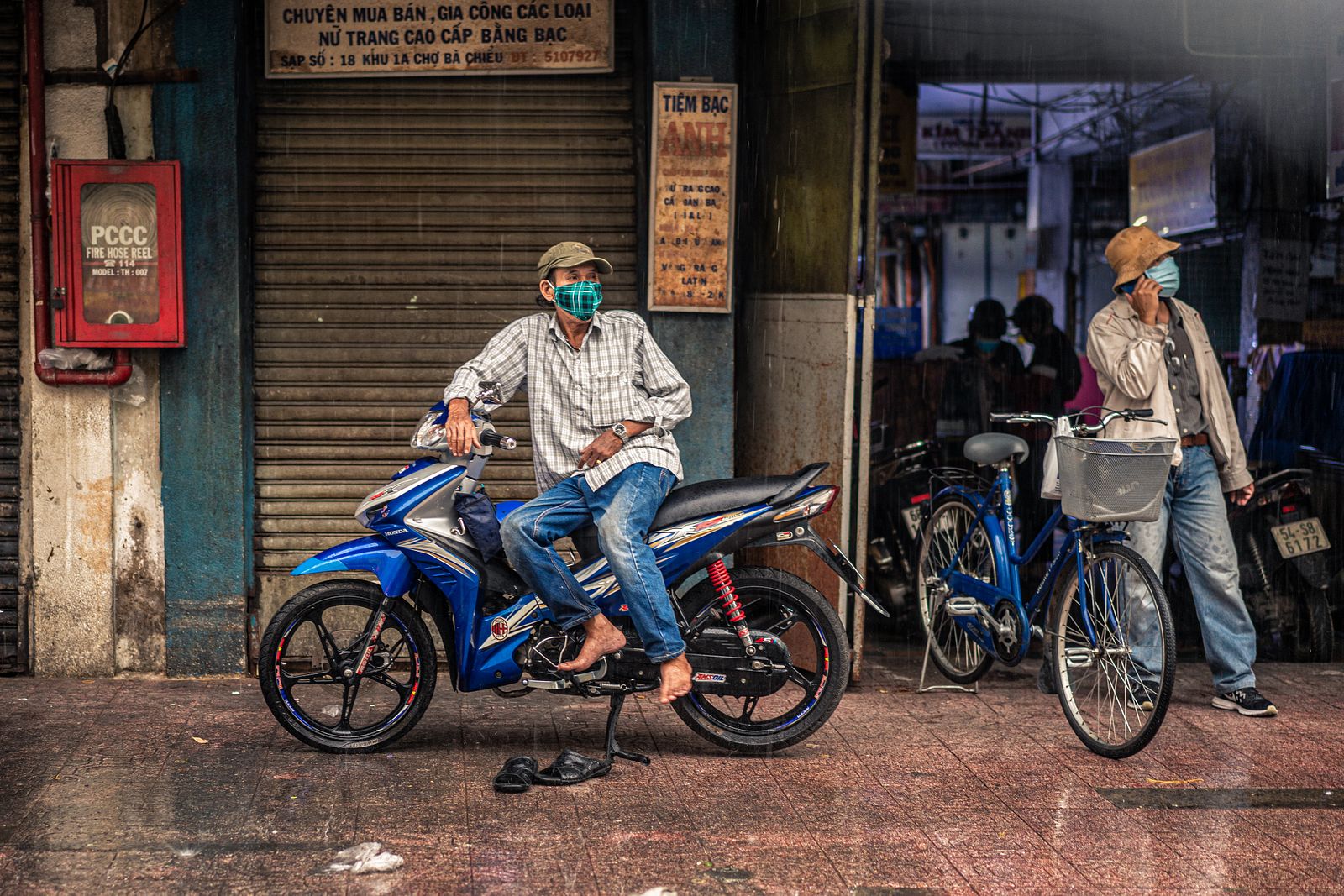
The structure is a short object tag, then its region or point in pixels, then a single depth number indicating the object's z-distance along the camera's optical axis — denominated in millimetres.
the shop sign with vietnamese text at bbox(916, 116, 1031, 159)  17125
